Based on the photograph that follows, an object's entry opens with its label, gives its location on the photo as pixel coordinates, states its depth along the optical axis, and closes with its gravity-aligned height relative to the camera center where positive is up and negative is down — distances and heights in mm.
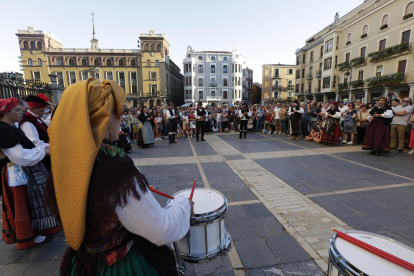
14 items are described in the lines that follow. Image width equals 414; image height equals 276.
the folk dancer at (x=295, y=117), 10516 -452
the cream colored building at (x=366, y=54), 19734 +6419
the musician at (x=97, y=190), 1001 -393
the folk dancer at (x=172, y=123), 10547 -720
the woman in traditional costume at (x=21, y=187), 2590 -1028
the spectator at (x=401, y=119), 7438 -427
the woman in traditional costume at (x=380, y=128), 6715 -666
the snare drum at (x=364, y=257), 1148 -900
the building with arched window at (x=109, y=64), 46219 +10354
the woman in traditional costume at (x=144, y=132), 9469 -1045
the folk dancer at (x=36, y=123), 2881 -196
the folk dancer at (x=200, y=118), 10737 -491
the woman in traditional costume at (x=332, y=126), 8969 -782
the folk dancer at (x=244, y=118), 11120 -531
